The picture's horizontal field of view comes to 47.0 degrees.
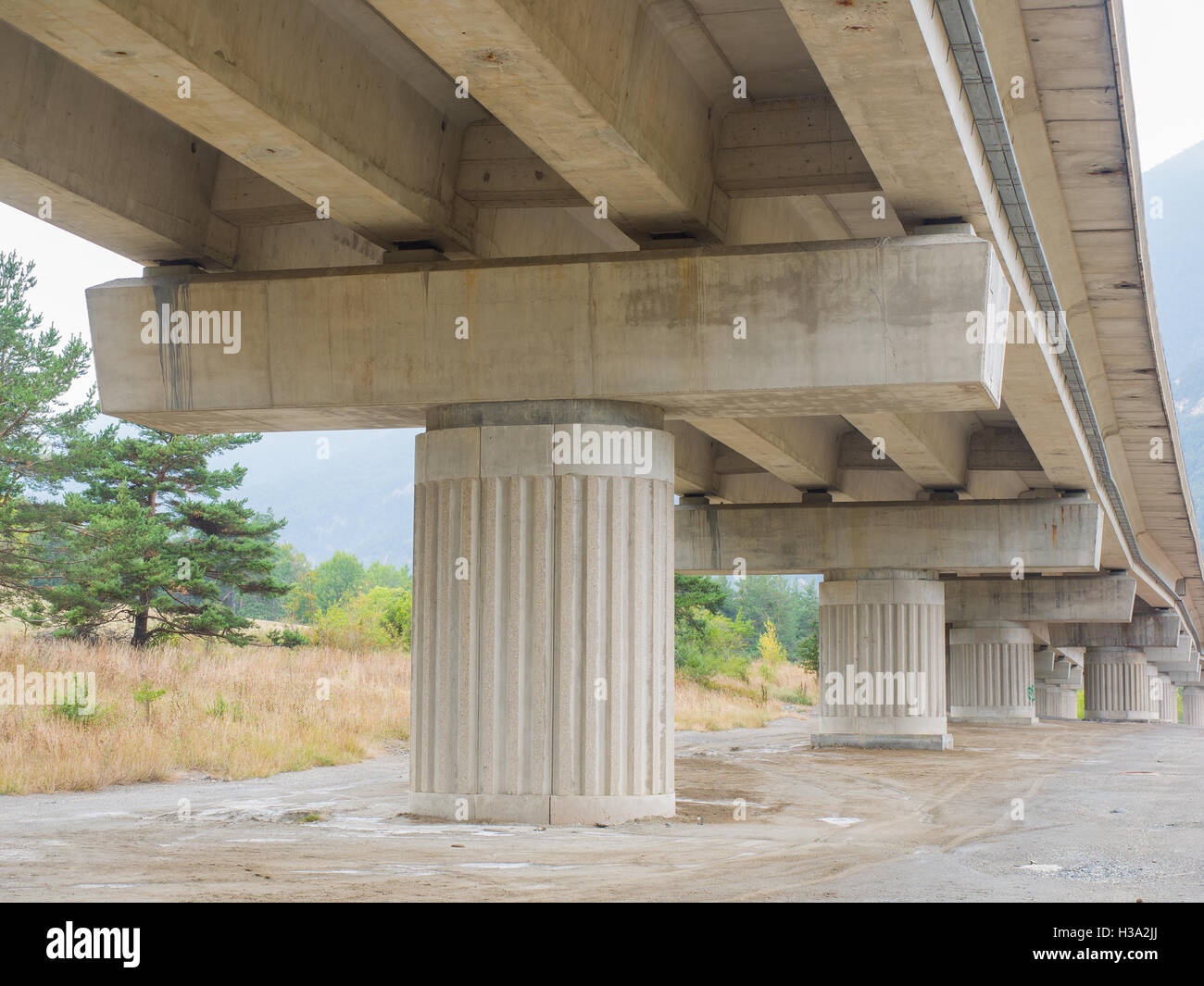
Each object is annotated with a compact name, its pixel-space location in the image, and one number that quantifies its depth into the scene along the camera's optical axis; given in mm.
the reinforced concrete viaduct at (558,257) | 9609
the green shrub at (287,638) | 39156
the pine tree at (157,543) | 35125
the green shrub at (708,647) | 54469
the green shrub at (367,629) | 41000
